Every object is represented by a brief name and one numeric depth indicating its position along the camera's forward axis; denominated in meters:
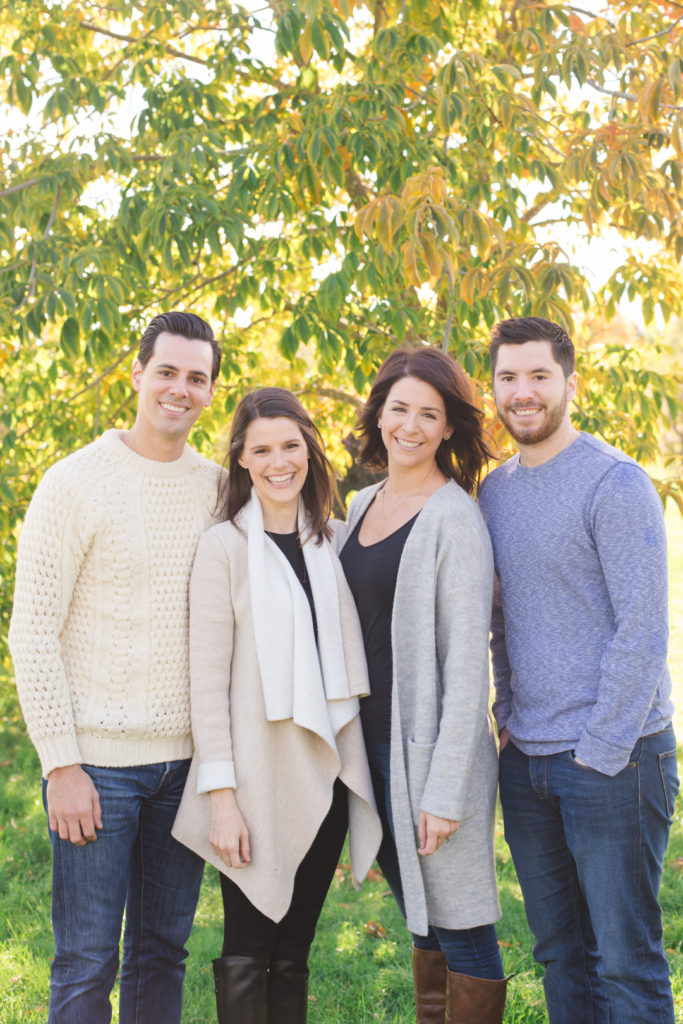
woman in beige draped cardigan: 2.31
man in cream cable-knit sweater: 2.24
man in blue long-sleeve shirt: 2.12
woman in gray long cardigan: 2.31
